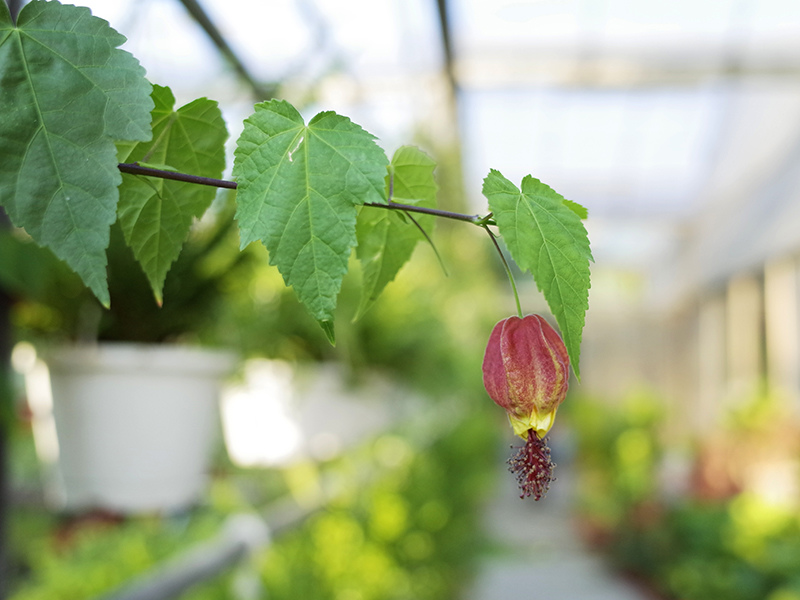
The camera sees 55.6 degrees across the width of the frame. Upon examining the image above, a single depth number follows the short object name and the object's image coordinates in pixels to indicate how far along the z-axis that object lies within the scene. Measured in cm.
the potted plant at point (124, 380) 70
